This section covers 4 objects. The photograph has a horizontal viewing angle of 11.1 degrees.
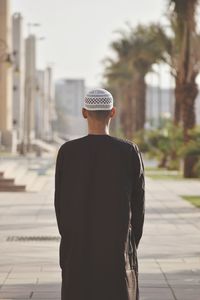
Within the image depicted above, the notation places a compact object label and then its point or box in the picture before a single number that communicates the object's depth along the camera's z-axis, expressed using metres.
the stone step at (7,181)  32.05
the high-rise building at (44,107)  153.75
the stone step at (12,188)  31.80
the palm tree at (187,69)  41.03
